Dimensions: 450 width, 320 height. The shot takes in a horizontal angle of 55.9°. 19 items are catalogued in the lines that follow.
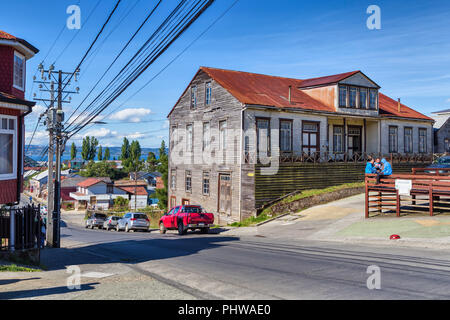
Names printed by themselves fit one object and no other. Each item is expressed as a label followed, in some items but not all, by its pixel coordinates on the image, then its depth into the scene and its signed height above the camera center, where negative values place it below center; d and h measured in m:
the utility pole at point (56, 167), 22.12 +0.07
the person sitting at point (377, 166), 21.63 +0.14
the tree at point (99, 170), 116.62 -0.51
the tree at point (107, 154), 180.00 +6.21
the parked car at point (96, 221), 44.89 -5.65
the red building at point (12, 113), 13.62 +1.80
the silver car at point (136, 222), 33.84 -4.30
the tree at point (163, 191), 58.81 -3.19
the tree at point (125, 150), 162.38 +7.13
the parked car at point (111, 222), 38.59 -4.97
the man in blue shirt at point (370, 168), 21.47 +0.04
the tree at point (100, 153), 176.12 +6.40
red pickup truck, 24.84 -3.01
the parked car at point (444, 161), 27.89 +0.55
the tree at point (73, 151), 180.12 +7.31
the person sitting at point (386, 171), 20.80 -0.11
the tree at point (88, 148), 171.50 +8.18
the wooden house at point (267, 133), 28.52 +2.82
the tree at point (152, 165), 124.09 +1.00
